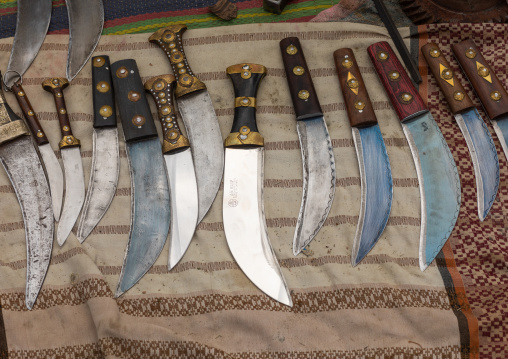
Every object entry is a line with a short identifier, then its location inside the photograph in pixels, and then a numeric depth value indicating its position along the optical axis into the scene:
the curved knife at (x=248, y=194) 1.01
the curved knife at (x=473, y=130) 1.07
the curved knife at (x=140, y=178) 1.03
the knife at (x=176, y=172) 1.05
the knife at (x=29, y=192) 1.04
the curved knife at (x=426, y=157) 1.04
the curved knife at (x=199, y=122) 1.10
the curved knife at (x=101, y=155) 1.08
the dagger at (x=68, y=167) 1.07
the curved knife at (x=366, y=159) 1.04
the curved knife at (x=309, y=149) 1.06
